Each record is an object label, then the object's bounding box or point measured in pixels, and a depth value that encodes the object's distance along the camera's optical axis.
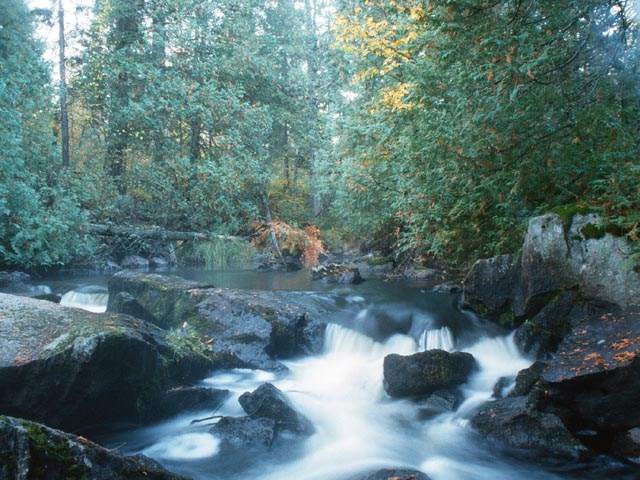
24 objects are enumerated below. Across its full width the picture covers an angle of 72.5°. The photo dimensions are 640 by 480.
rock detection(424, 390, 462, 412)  5.35
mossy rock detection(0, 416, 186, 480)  1.82
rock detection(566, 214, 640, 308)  5.18
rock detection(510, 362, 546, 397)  5.07
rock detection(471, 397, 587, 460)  4.14
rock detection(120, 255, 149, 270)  15.74
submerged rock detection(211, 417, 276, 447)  4.50
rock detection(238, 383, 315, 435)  4.88
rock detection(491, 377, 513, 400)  5.44
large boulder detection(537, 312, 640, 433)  4.03
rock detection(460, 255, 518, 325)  7.33
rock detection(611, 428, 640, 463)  3.93
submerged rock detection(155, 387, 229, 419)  5.04
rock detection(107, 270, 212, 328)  7.46
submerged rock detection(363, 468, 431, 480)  3.46
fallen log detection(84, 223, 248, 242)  14.23
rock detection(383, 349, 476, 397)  5.66
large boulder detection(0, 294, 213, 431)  4.04
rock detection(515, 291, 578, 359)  5.89
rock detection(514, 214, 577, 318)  6.04
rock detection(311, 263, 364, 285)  12.57
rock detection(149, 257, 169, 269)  16.17
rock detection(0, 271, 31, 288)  11.26
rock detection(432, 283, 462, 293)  10.37
